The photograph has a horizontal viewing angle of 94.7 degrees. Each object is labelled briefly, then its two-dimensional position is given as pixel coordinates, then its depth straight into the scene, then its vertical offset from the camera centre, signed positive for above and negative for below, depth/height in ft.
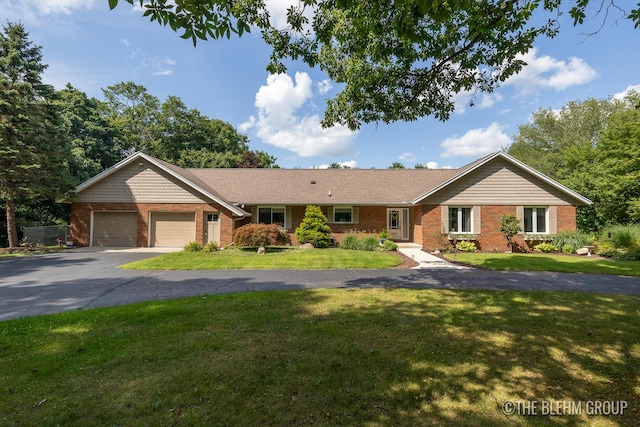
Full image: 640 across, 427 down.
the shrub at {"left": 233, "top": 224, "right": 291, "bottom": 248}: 51.42 -2.49
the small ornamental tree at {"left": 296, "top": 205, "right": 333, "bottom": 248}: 60.03 -1.45
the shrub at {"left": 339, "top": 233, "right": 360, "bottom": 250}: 57.67 -3.99
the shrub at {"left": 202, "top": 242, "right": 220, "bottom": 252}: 52.97 -4.70
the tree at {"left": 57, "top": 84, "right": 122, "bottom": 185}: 86.69 +28.45
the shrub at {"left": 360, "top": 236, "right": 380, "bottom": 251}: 56.17 -4.09
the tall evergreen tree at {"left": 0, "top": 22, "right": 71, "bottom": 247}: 54.60 +17.26
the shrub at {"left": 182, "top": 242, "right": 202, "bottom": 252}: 52.95 -4.68
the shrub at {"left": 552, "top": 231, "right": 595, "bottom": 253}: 51.80 -2.73
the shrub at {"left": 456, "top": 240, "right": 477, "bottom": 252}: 54.85 -4.22
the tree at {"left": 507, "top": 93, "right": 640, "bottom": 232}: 70.28 +22.19
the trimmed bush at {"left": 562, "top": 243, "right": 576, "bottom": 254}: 51.42 -4.31
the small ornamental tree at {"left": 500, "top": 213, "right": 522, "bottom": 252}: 53.93 -0.38
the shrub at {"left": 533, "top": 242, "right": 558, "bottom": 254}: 54.29 -4.38
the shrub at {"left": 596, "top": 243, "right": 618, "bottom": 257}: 47.08 -4.14
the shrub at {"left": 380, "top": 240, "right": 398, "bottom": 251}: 55.06 -4.36
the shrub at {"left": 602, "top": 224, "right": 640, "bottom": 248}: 47.10 -1.96
